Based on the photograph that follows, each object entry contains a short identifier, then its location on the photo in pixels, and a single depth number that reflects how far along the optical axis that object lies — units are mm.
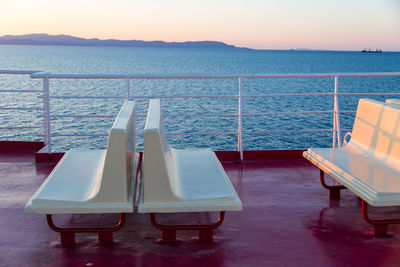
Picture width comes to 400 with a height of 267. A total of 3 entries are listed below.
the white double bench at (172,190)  2621
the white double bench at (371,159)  2758
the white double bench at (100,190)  2604
